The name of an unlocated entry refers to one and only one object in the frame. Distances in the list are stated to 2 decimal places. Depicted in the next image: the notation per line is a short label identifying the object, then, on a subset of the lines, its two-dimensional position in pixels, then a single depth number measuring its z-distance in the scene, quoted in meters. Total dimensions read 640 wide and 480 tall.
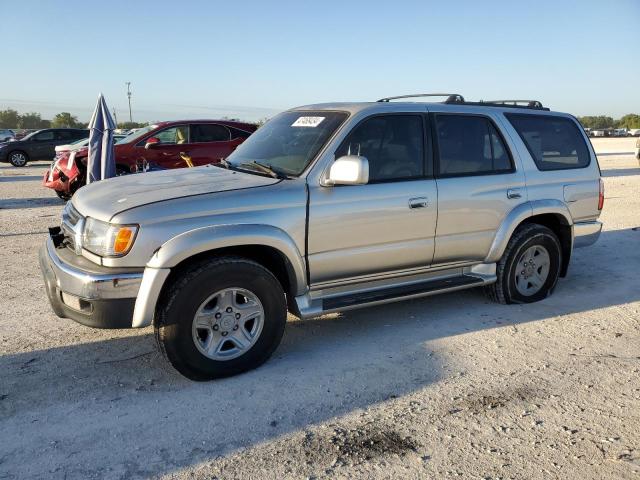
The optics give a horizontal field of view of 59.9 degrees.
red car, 11.25
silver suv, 3.51
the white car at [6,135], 32.53
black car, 23.22
